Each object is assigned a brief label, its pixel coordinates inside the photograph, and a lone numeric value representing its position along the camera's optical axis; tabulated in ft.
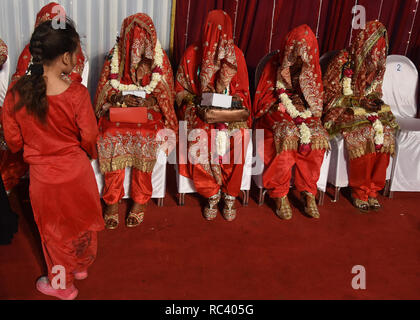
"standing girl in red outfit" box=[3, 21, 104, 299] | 6.45
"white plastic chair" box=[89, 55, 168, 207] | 10.43
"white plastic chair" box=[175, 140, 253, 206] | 11.05
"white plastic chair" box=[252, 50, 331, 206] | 11.35
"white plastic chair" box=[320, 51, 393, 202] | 11.62
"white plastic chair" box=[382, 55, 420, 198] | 12.00
